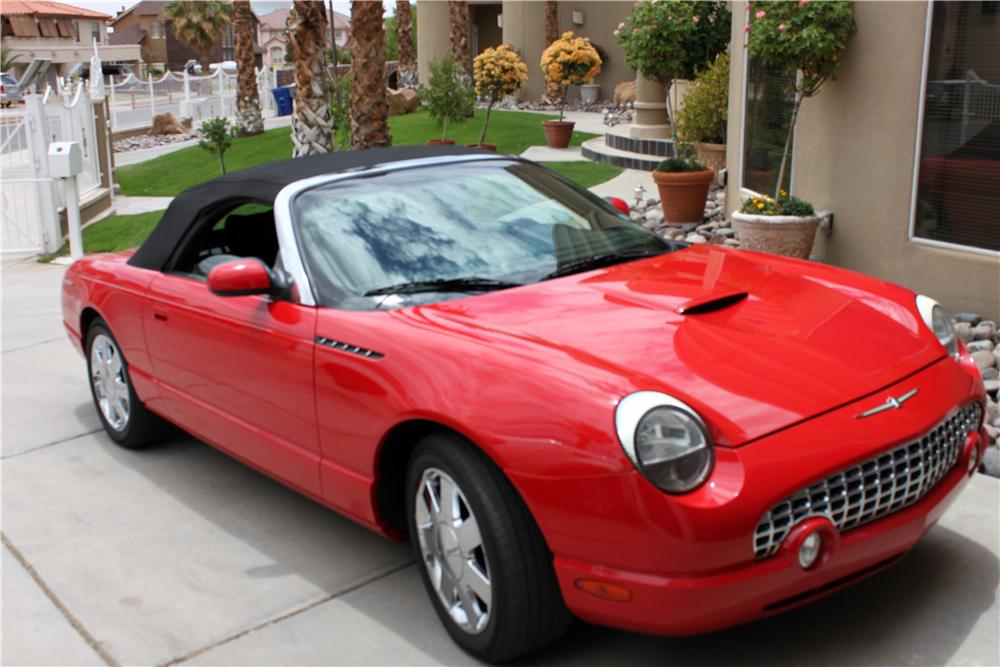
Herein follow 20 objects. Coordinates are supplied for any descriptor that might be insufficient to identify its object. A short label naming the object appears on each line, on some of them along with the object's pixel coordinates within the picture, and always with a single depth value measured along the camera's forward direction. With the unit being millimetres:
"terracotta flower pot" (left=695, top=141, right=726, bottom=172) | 13109
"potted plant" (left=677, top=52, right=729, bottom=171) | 12547
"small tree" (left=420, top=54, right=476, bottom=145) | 18859
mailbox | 11375
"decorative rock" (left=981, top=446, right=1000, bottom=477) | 4656
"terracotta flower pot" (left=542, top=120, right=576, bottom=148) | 19828
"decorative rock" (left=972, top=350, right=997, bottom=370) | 5852
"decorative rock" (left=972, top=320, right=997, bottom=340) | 6336
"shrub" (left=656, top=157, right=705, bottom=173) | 10695
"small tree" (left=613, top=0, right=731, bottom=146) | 11688
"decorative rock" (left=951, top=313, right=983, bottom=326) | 6602
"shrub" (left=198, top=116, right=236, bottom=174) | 18094
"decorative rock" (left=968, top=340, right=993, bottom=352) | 6117
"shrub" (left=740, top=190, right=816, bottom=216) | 7759
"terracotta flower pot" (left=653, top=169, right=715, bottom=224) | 10531
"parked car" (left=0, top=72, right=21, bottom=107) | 43844
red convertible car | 2751
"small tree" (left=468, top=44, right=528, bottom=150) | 20547
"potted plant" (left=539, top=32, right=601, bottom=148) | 20047
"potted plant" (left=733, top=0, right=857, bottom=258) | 7391
